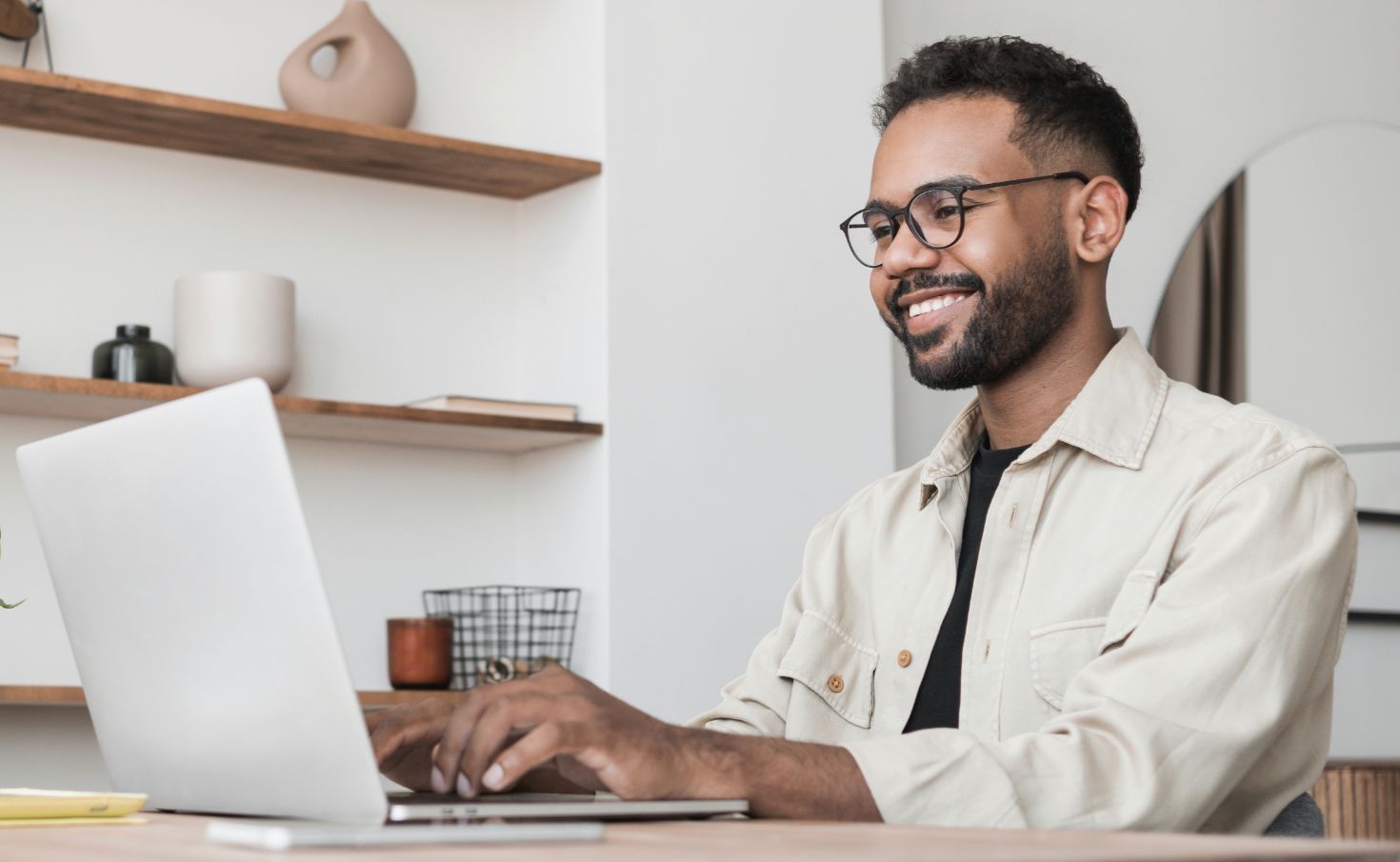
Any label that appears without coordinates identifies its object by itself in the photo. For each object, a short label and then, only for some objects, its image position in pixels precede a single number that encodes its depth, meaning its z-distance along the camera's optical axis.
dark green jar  2.57
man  1.14
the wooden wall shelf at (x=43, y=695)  2.34
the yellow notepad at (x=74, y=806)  1.11
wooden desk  0.78
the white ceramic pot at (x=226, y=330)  2.63
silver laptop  0.93
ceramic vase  2.79
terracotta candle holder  2.76
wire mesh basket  2.78
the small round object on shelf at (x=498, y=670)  2.74
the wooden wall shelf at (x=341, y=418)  2.45
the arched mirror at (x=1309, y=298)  3.51
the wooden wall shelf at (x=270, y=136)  2.54
